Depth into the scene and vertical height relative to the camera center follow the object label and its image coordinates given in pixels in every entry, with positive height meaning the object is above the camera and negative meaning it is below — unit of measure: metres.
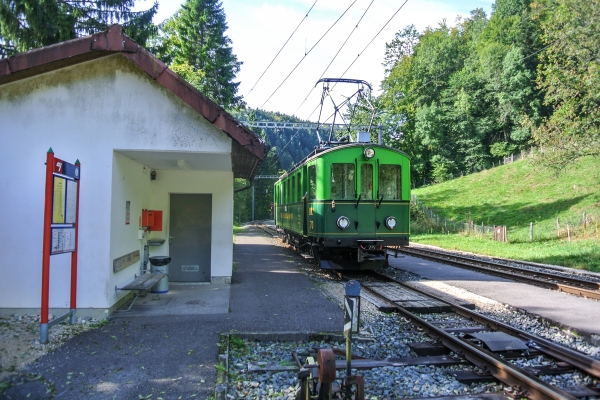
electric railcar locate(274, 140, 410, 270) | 11.58 +0.44
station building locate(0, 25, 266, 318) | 7.10 +1.27
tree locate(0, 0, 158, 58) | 10.95 +4.98
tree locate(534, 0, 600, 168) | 21.83 +6.54
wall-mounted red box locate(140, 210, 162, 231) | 9.33 -0.03
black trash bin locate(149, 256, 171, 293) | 9.12 -1.03
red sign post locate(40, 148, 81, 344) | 5.82 -0.01
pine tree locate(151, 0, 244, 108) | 28.45 +10.78
